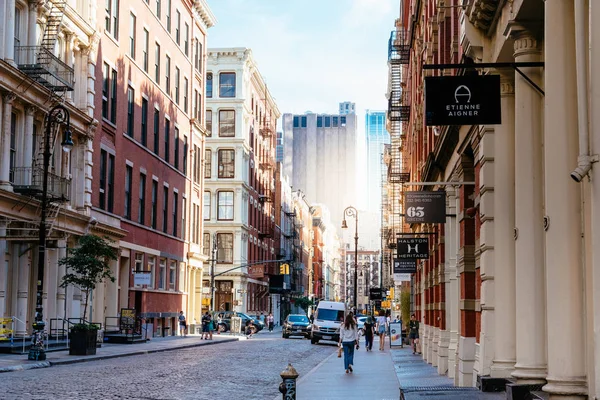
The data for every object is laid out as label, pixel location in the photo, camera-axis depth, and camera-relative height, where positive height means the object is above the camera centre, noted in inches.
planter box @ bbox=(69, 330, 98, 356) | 1268.5 -70.5
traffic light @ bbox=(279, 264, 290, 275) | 3289.1 +86.6
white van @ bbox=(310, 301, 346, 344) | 2186.3 -64.2
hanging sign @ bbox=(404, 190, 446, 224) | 968.3 +91.1
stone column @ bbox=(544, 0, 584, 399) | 427.2 +27.1
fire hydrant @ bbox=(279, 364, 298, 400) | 473.1 -45.5
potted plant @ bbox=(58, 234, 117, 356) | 1273.4 +29.8
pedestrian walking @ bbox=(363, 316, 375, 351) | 1767.8 -79.7
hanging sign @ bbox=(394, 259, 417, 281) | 1482.5 +43.5
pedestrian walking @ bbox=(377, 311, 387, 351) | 1844.2 -69.9
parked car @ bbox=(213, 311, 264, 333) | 2888.8 -85.2
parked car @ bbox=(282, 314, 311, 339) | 2519.7 -91.5
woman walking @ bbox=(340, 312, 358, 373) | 1076.5 -51.8
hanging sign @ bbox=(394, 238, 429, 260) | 1228.5 +60.4
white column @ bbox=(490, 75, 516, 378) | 609.0 +35.2
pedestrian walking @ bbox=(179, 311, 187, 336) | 2288.4 -78.6
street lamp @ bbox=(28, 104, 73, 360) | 1111.0 +22.6
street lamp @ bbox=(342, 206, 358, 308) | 2303.3 +203.5
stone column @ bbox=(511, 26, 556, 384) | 517.0 +42.5
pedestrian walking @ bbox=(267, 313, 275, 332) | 3321.9 -107.6
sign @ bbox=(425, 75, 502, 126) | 528.1 +110.3
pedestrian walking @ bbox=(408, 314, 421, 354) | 1628.9 -68.2
